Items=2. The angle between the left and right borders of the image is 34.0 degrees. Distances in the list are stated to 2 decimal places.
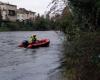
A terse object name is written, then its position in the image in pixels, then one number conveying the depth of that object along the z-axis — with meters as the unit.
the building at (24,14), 58.46
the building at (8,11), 51.01
